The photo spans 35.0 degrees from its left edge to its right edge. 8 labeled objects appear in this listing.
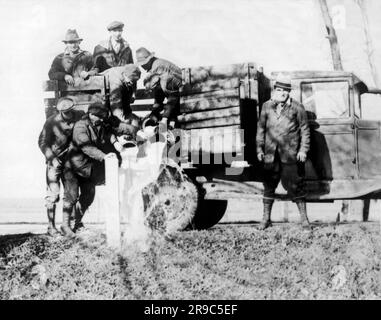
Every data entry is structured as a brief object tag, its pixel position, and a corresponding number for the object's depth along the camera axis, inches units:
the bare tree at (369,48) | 462.2
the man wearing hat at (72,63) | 357.4
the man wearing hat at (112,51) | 368.5
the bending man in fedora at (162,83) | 341.1
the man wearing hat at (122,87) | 345.4
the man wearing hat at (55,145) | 325.7
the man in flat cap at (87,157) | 316.8
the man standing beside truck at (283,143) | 313.3
